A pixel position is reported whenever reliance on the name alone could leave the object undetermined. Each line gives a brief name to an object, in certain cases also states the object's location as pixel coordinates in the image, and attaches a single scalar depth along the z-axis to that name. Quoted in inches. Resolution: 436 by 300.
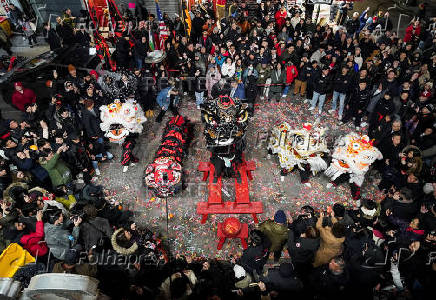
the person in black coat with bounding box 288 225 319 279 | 208.8
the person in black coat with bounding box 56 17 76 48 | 433.4
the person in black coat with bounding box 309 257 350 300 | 178.7
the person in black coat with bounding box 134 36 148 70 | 413.7
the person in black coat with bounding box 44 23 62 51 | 422.3
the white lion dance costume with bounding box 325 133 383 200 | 273.1
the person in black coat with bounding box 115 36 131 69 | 409.4
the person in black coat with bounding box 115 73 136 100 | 338.3
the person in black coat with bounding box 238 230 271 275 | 206.4
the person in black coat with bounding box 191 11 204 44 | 473.7
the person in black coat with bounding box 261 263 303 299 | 188.4
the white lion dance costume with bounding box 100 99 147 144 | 310.3
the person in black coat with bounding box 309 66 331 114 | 357.1
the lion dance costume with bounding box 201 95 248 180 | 255.1
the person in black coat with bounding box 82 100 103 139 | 307.7
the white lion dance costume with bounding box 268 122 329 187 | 286.0
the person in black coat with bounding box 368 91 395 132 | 316.2
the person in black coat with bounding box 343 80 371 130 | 341.7
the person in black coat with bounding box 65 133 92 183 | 288.2
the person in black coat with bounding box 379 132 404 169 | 278.4
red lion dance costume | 271.7
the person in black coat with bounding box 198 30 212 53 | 429.9
